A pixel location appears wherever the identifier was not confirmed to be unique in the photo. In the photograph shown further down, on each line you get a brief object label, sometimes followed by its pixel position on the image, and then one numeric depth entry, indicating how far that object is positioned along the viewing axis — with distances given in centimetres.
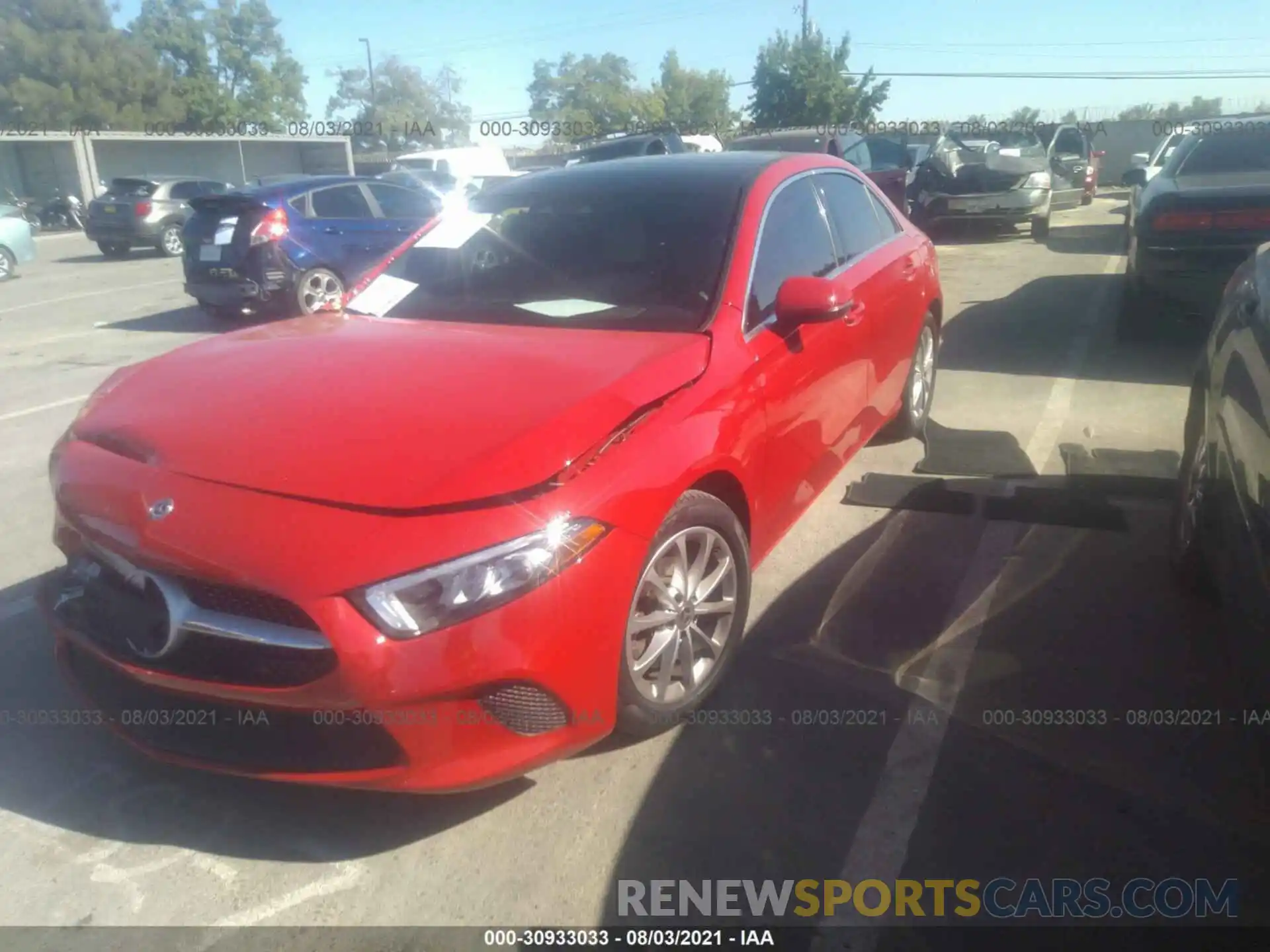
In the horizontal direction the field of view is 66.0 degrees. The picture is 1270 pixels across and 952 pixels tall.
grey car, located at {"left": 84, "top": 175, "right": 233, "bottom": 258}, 1814
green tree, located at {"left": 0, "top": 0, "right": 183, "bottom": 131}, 4741
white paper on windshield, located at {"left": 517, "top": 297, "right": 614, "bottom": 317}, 337
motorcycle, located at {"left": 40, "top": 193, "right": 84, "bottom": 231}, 2934
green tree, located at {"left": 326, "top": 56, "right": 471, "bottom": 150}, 8956
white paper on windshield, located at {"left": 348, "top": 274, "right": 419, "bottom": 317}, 373
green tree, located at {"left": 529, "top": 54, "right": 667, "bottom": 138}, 6262
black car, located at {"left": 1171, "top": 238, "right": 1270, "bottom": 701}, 238
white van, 2344
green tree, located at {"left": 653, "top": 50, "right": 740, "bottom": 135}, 6212
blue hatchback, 984
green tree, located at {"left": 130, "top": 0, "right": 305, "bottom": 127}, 6462
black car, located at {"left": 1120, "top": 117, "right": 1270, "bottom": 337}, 661
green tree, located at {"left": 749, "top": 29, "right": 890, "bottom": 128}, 3588
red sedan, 218
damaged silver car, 1502
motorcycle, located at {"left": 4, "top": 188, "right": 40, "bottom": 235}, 2992
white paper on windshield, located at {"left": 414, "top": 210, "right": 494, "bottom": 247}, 393
